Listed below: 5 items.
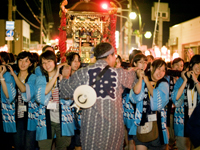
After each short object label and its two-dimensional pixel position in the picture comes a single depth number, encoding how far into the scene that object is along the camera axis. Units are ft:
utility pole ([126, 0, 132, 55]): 58.05
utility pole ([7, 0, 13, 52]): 39.45
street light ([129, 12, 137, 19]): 56.84
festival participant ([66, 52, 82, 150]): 13.21
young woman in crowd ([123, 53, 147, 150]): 12.82
